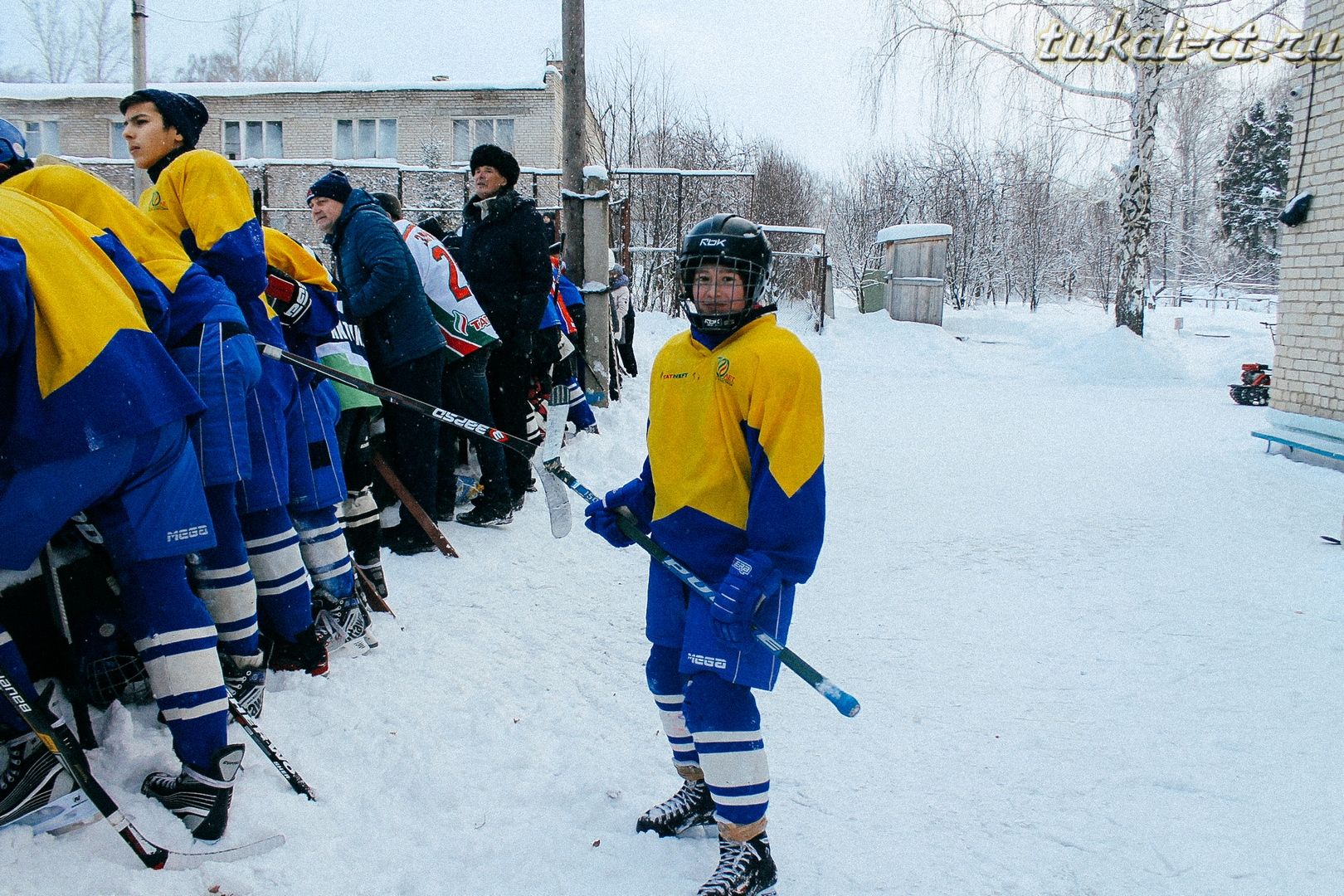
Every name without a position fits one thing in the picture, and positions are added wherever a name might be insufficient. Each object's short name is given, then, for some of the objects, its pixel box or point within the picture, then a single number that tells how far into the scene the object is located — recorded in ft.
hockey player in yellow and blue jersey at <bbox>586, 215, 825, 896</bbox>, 7.54
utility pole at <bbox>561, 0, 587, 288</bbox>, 29.35
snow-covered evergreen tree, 111.45
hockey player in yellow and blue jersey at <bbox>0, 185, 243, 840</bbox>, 6.95
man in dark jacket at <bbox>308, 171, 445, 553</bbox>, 15.70
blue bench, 27.02
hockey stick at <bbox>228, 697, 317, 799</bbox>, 8.70
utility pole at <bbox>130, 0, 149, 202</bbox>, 49.42
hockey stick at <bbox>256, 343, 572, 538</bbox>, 10.87
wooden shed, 73.00
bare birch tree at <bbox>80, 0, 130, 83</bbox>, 128.36
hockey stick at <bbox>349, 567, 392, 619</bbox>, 13.65
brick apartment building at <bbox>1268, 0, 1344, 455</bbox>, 27.78
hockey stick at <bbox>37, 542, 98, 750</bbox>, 8.08
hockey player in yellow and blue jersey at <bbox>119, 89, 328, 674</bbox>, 10.41
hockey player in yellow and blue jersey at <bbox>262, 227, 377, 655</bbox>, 11.73
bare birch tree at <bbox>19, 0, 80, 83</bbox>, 128.77
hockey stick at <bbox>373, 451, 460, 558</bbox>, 16.30
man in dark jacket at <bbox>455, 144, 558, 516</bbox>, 19.21
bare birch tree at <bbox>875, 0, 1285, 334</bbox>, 55.72
